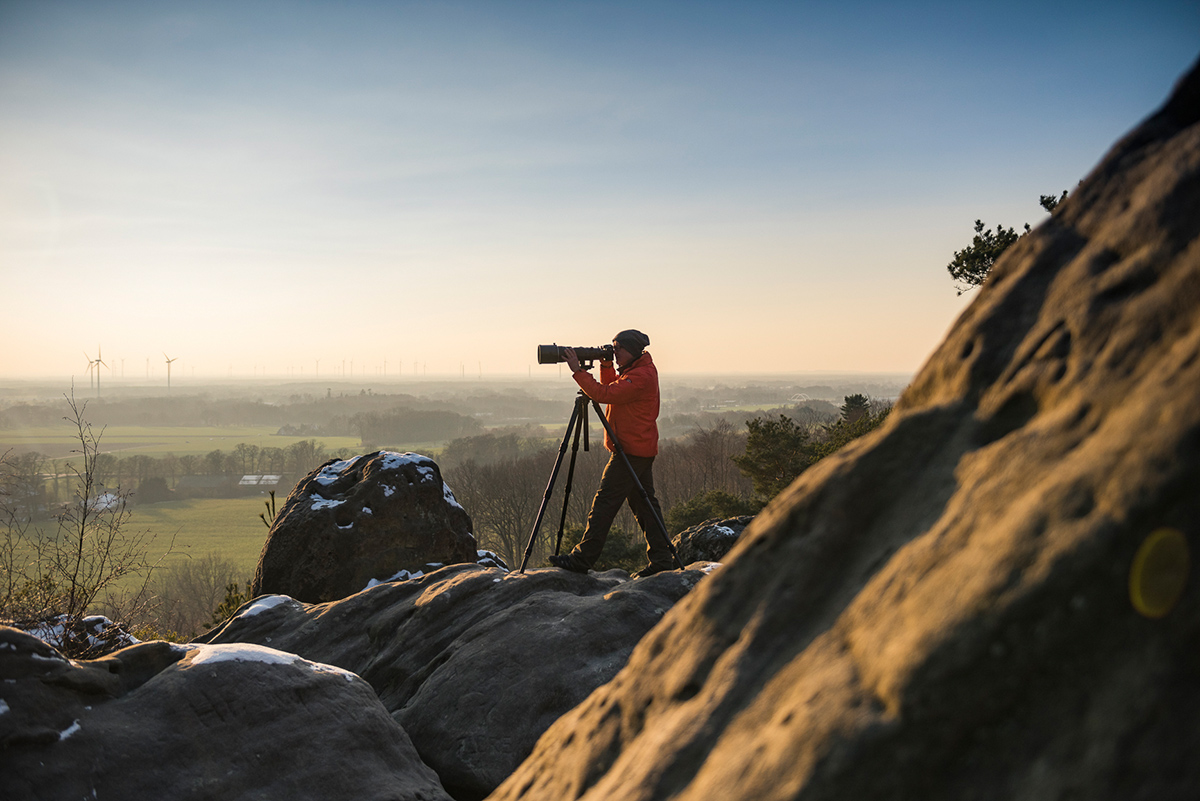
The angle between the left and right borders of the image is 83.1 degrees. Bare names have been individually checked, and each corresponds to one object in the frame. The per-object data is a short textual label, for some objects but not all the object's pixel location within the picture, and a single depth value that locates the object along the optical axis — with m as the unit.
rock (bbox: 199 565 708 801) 6.02
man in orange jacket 7.56
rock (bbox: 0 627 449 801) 3.94
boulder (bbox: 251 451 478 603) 11.33
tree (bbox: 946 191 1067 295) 17.00
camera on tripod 7.37
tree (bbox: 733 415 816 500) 24.02
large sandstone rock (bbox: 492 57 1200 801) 1.62
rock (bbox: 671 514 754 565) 13.00
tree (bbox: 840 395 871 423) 28.64
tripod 7.65
